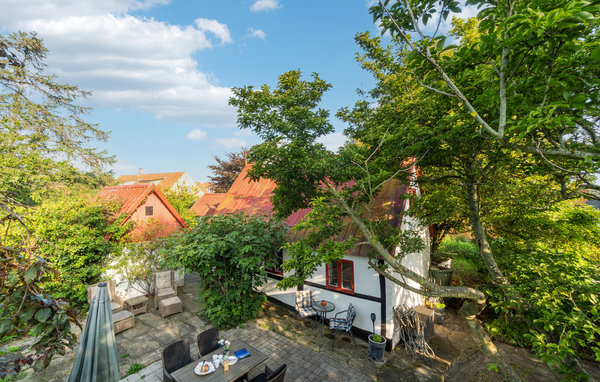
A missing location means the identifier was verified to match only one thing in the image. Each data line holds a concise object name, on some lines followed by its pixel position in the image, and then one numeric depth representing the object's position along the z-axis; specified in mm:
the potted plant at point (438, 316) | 8526
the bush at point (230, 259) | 7500
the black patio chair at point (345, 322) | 7137
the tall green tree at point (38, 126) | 11001
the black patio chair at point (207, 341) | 5513
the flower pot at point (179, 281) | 11883
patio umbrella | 3406
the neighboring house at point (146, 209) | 10163
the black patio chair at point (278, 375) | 4327
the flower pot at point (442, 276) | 10312
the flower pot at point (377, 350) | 6391
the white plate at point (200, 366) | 4602
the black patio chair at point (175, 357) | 4848
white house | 7098
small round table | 7724
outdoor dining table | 4516
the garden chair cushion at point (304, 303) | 7968
